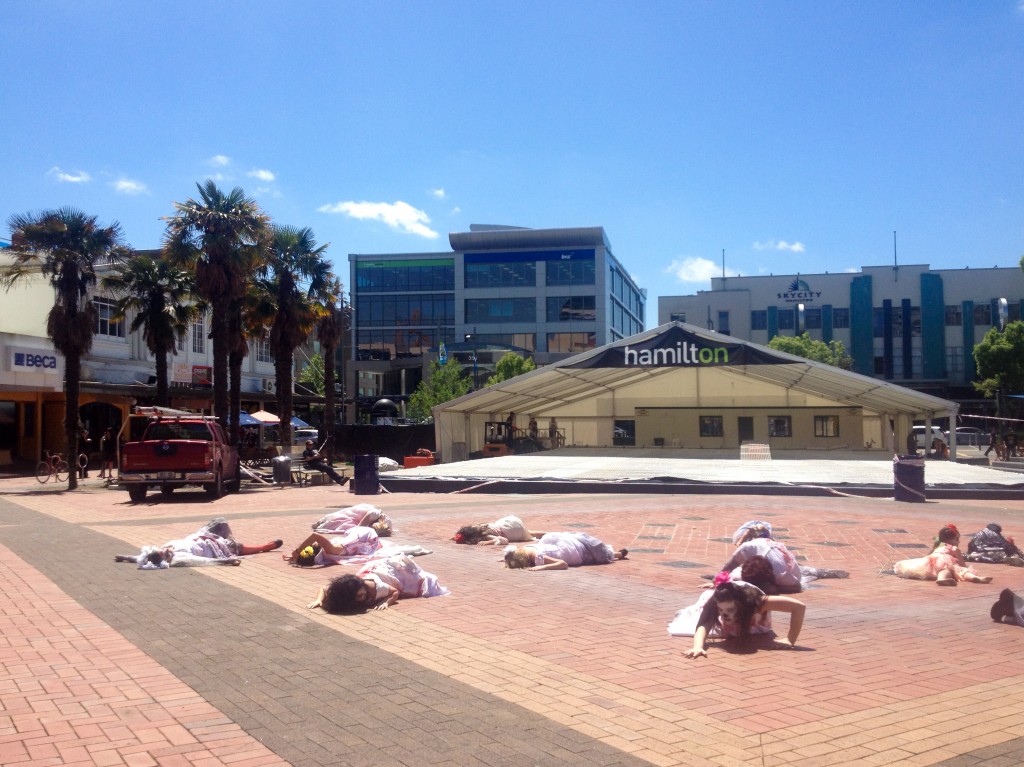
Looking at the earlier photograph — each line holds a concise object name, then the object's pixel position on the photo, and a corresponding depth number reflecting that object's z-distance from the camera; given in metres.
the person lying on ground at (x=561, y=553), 10.70
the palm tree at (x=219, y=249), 30.20
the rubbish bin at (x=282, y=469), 26.39
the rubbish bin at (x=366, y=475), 21.56
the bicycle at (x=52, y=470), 29.80
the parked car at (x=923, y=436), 35.22
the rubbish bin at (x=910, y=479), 18.75
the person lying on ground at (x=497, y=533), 12.67
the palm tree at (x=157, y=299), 33.88
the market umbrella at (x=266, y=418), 38.12
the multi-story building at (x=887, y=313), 65.38
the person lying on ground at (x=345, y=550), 10.98
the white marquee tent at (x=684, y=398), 28.36
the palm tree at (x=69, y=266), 28.61
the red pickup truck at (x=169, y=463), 21.27
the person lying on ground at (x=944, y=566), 9.73
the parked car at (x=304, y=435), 52.31
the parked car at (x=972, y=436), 57.09
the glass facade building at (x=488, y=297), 82.69
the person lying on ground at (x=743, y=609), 6.98
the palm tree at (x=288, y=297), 35.75
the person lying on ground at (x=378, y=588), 8.31
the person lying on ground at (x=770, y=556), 8.48
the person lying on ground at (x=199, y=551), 10.93
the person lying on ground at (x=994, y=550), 10.88
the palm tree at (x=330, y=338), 39.25
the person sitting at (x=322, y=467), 24.77
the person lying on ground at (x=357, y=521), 13.04
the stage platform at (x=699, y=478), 20.33
